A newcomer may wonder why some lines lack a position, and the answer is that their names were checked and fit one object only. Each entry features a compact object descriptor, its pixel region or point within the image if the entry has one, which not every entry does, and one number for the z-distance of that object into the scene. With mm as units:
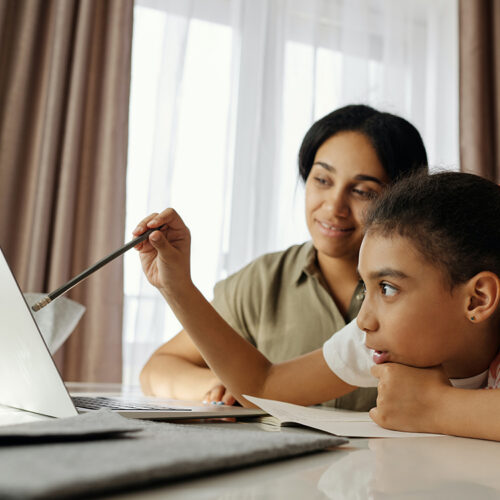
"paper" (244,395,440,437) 558
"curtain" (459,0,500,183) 2514
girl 721
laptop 524
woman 1265
